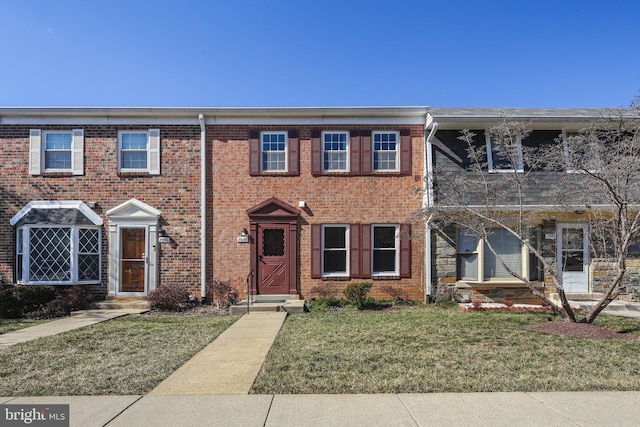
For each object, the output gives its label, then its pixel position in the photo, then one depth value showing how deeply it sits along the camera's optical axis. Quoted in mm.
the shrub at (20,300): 10300
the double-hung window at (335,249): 12078
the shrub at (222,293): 11461
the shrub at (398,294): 11914
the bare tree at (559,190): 7715
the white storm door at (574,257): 11570
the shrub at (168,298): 11062
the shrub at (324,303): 11070
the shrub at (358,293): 11117
